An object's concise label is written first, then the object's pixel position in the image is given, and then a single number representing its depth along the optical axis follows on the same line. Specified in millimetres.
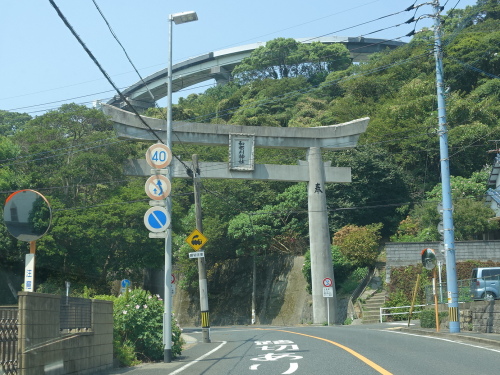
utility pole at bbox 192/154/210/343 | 21125
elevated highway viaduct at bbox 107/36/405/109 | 89000
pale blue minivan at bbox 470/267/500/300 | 19558
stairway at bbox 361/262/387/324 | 34169
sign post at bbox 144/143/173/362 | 13844
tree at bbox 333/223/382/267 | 39031
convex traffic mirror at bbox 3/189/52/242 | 8516
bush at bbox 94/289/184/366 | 14211
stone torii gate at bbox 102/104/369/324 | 31812
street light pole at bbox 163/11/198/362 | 13859
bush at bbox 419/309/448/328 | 22375
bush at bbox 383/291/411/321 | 33031
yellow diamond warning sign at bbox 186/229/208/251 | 20141
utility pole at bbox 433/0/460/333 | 19472
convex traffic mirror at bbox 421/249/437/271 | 21516
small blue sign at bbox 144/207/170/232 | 13797
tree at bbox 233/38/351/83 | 75688
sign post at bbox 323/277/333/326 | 32594
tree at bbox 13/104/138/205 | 33188
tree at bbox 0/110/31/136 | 76362
